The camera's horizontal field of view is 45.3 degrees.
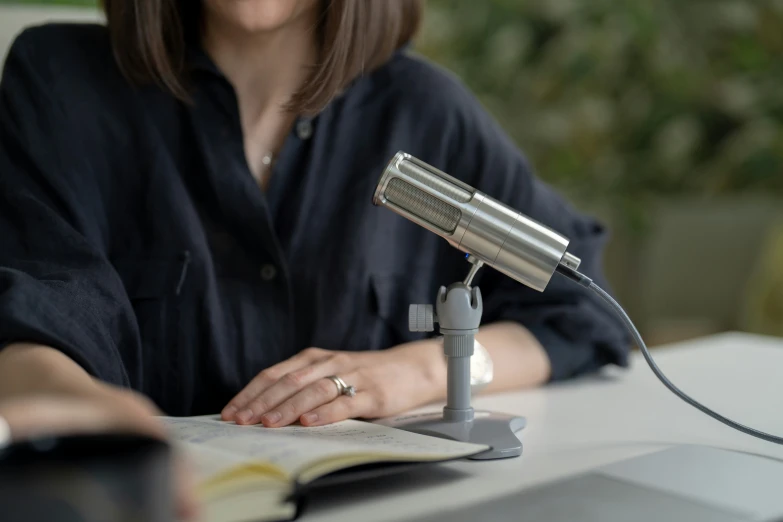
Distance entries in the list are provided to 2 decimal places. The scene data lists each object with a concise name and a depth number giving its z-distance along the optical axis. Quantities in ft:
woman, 3.52
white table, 2.37
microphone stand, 2.85
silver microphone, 2.70
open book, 2.07
